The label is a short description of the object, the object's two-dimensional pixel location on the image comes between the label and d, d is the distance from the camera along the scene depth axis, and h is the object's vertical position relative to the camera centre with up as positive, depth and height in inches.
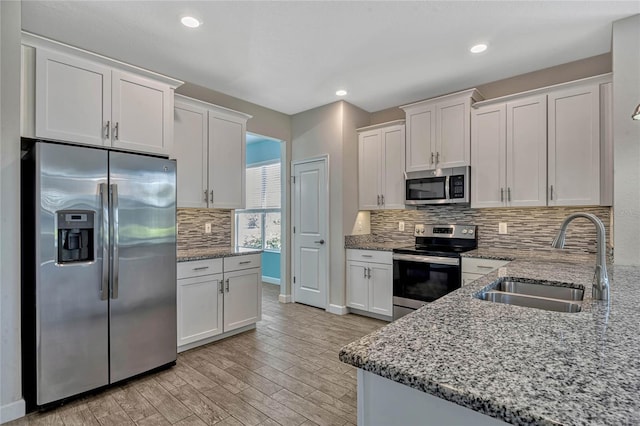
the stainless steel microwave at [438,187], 140.8 +12.3
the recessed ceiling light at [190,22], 96.1 +58.5
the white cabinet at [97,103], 87.7 +33.7
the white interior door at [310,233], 173.9 -11.2
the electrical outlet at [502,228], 141.5 -6.5
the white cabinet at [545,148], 111.7 +25.1
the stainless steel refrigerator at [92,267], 83.6 -15.8
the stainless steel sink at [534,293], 60.5 -16.4
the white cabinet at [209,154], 128.9 +25.3
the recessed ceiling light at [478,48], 112.8 +59.2
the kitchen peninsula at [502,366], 24.7 -14.5
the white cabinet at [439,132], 140.7 +37.6
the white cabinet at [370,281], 152.6 -33.9
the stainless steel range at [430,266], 131.4 -22.8
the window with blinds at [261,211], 240.7 +1.4
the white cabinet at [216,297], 118.5 -34.2
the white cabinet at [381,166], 162.2 +24.8
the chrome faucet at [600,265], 52.2 -8.4
